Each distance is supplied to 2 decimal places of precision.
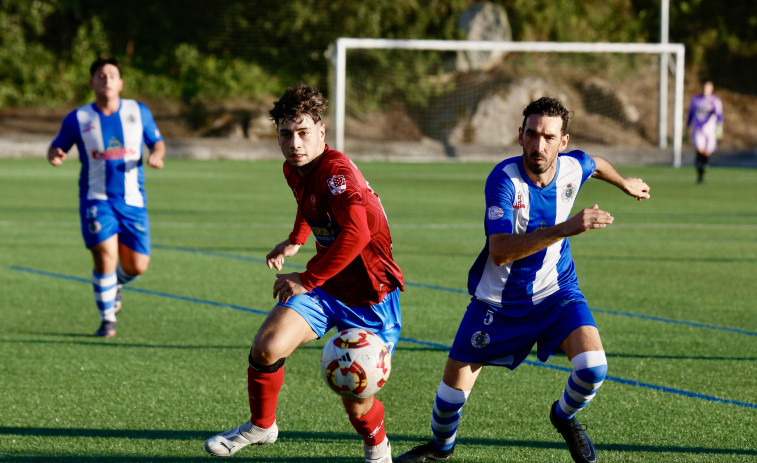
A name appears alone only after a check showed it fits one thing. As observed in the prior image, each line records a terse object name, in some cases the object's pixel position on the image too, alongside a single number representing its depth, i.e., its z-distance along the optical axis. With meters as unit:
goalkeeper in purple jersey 45.25
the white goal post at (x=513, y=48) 52.59
